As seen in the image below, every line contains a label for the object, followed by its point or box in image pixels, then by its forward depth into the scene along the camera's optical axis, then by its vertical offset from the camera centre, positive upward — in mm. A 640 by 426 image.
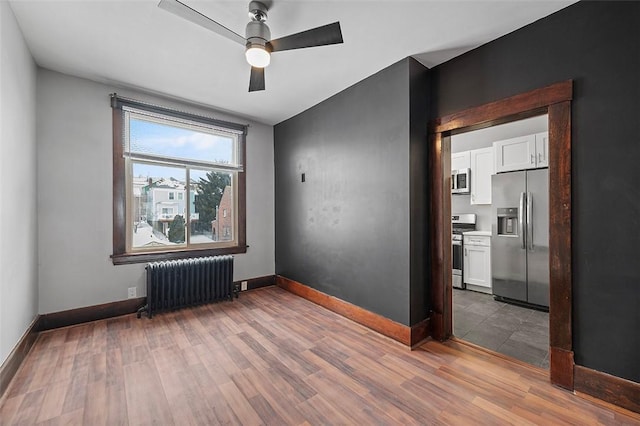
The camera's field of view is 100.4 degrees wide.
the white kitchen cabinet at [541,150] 3574 +826
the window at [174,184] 3250 +394
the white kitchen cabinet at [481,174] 4539 +651
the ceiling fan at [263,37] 1812 +1224
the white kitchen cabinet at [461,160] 4777 +938
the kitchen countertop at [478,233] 4235 -357
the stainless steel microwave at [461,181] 4754 +552
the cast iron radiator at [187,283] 3256 -917
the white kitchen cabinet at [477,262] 4191 -821
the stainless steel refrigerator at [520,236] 3499 -346
